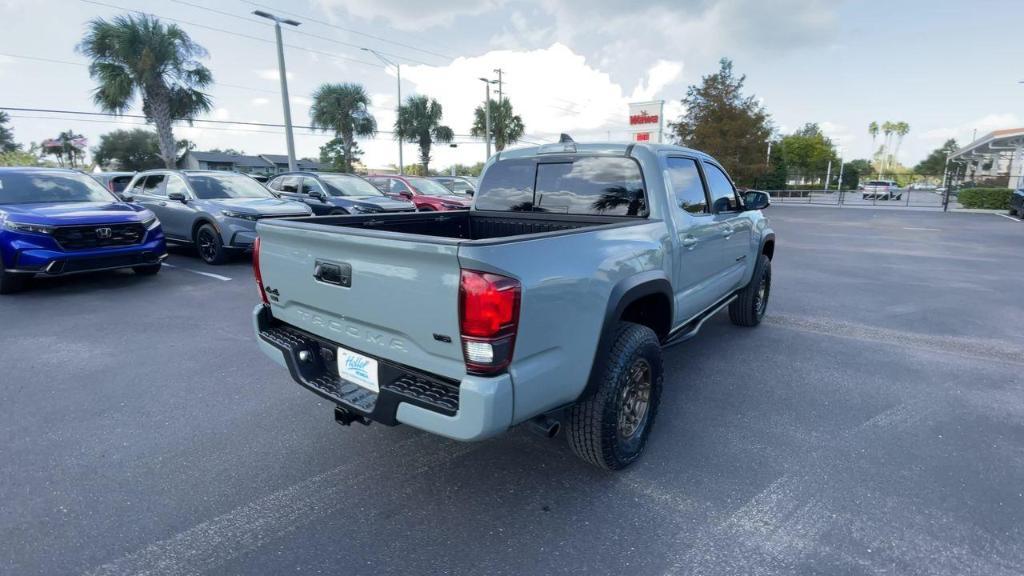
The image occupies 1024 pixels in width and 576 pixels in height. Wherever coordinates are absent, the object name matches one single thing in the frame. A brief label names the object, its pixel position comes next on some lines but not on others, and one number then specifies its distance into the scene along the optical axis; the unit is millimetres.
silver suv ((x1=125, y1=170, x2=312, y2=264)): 8875
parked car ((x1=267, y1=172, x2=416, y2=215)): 11633
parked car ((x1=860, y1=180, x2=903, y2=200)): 42219
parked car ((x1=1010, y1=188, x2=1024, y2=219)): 22045
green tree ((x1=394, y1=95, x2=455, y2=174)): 44694
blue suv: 6586
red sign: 27066
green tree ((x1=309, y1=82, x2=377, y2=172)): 37188
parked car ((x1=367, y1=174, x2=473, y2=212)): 14711
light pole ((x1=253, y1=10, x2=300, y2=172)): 18141
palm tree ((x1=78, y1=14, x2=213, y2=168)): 23000
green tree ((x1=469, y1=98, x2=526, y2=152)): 49031
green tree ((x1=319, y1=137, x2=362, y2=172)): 38094
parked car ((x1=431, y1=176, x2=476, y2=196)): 18797
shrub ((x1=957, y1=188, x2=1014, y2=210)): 27078
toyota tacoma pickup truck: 2168
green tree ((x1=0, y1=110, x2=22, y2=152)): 59969
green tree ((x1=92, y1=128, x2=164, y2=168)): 55750
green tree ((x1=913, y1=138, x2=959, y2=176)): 92188
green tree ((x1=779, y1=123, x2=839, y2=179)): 62219
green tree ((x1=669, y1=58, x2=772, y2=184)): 29844
